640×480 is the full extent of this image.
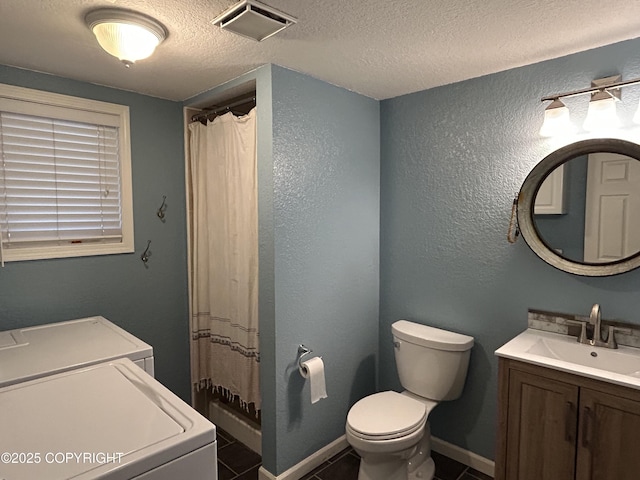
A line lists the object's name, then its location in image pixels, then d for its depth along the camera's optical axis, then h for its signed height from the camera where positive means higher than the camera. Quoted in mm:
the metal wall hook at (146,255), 2527 -261
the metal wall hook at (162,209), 2590 +34
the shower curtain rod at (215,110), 2297 +648
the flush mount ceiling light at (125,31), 1479 +714
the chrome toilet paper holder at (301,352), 2205 -774
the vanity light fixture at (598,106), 1743 +487
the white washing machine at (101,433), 992 -617
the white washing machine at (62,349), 1528 -591
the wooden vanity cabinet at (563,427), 1486 -866
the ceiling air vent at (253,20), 1412 +733
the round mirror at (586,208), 1794 +29
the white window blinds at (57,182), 2041 +180
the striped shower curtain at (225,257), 2289 -270
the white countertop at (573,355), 1560 -620
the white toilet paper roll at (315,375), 2164 -887
